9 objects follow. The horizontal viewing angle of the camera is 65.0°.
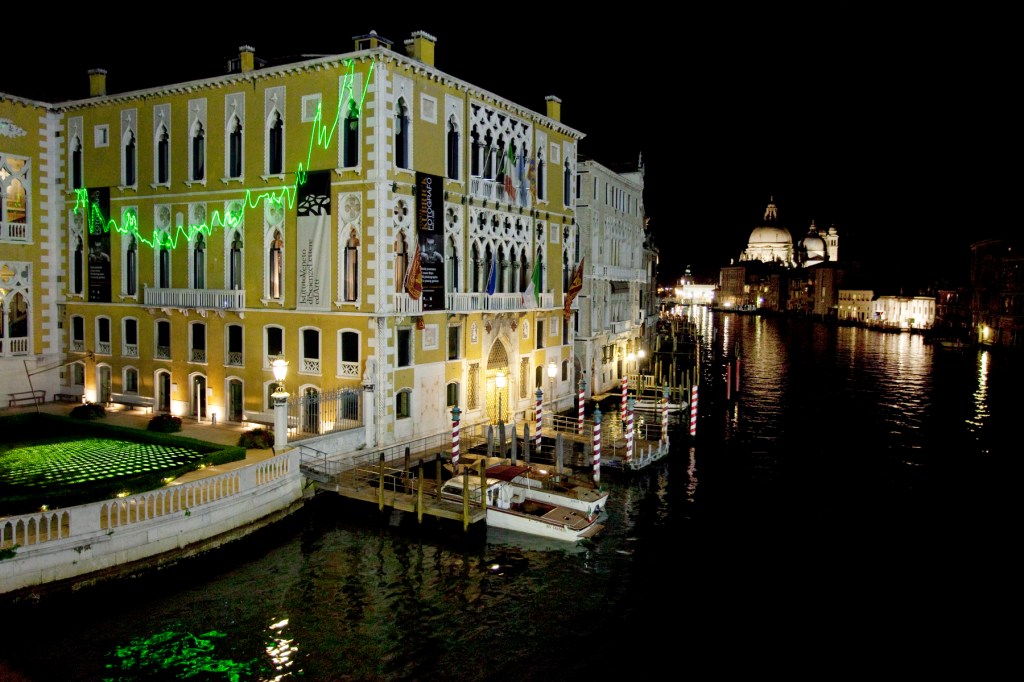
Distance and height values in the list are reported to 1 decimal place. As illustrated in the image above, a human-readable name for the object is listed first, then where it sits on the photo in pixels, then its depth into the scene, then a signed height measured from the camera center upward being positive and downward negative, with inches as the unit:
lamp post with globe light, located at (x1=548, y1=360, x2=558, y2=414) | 1476.6 -136.0
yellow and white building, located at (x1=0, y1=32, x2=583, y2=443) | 1051.9 +82.4
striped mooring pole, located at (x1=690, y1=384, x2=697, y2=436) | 1387.8 -191.6
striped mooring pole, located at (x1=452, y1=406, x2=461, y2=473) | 1013.8 -174.6
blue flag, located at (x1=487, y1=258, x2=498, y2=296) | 1273.4 +29.9
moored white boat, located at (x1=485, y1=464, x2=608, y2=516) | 916.6 -225.0
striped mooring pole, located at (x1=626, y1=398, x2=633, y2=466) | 1145.4 -200.2
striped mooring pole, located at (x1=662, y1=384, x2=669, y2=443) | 1281.3 -193.3
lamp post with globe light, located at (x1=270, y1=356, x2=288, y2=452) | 907.4 -130.6
